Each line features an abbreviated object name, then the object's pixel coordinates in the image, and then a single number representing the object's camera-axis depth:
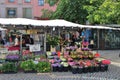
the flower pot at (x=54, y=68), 8.50
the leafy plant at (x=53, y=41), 11.01
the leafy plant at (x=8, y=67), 8.29
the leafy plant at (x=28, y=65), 8.37
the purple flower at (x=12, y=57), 8.96
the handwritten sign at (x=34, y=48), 9.80
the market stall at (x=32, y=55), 8.42
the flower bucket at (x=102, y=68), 8.73
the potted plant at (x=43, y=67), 8.42
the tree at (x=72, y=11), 18.77
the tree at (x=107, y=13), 12.44
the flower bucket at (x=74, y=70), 8.27
